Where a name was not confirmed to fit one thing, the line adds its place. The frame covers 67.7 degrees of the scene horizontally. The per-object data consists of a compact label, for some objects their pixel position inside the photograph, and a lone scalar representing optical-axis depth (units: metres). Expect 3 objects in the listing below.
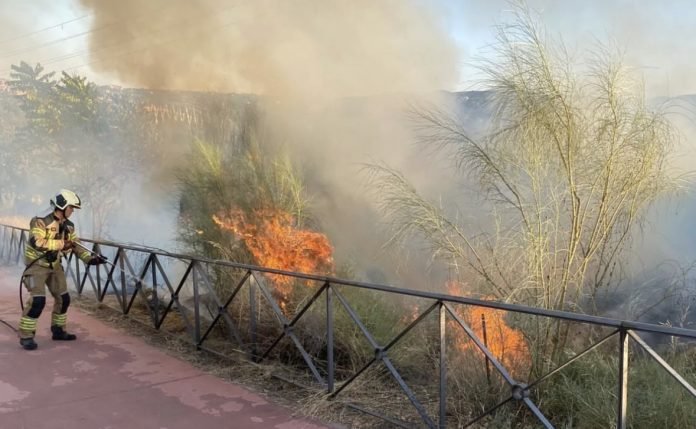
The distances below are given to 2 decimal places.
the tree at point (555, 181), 3.37
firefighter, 4.36
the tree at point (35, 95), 14.69
